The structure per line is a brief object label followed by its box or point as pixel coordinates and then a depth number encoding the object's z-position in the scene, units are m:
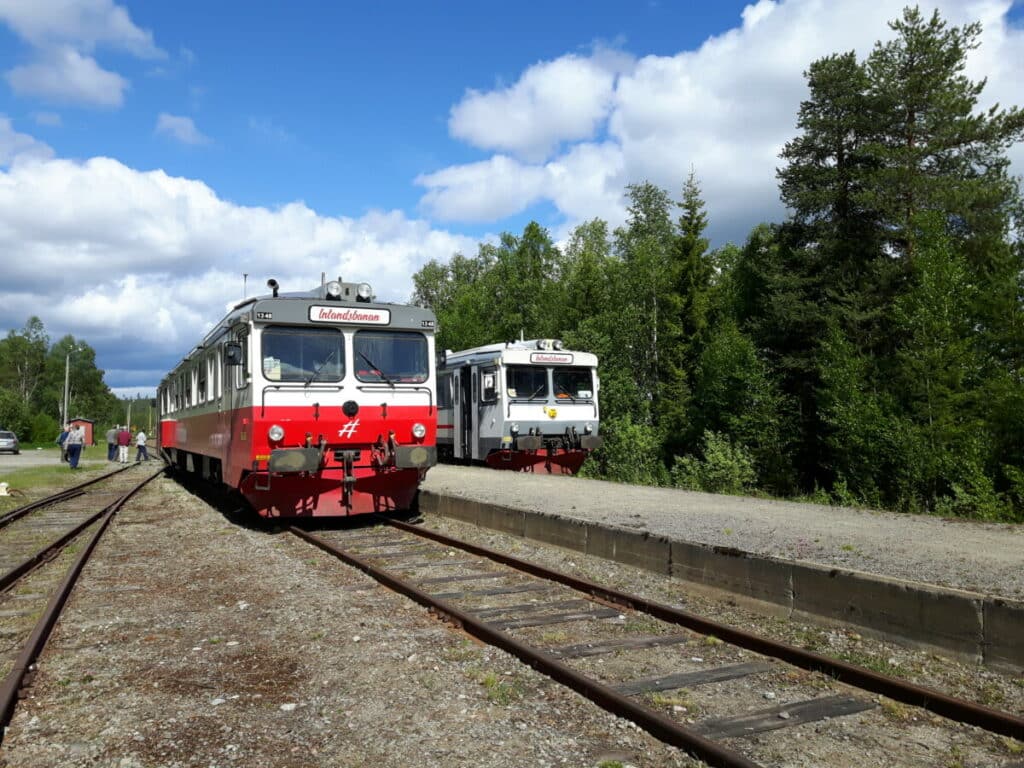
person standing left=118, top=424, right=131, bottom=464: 36.22
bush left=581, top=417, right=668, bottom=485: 24.34
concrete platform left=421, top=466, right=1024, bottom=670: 5.43
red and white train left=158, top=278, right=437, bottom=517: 10.73
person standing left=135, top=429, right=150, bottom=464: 36.43
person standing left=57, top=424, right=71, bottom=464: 31.27
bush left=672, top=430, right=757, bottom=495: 20.80
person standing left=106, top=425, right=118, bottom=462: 37.28
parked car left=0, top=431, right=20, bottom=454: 43.70
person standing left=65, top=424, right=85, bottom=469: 27.98
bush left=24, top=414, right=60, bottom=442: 69.81
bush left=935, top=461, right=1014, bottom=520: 16.56
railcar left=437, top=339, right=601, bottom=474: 19.22
